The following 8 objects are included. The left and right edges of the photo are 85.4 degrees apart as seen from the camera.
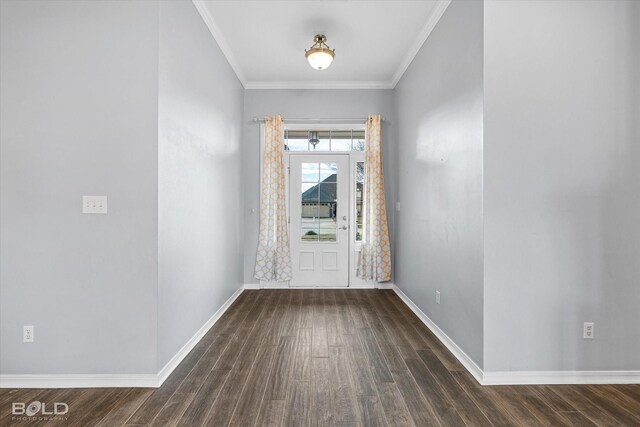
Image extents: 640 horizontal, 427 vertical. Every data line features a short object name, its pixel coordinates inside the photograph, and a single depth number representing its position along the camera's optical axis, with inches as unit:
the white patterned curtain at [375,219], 193.6
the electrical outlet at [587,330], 94.0
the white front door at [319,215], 202.2
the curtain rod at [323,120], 198.2
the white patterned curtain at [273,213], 193.8
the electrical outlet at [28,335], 90.2
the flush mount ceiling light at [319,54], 140.4
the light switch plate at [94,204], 90.0
